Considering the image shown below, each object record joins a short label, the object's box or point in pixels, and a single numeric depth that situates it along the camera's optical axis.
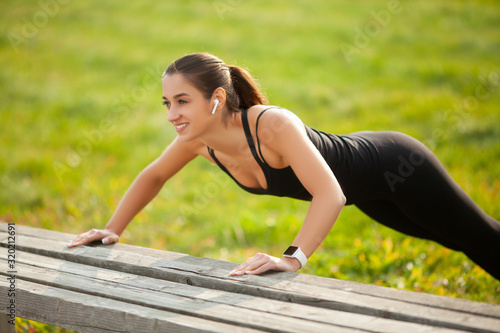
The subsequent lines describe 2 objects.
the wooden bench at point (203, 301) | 7.05
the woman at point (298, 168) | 7.43
